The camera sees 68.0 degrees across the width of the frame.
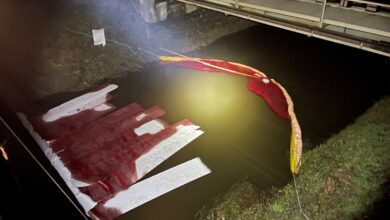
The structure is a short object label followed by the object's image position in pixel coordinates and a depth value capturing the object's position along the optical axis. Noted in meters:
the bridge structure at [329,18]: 8.10
